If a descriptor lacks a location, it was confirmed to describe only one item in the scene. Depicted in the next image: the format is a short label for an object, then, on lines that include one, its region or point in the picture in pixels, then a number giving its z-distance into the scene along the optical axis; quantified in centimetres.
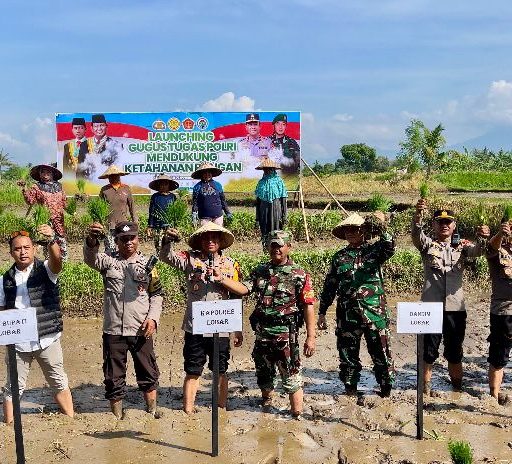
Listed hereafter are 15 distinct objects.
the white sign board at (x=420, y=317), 450
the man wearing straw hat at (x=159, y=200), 824
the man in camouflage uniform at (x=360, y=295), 517
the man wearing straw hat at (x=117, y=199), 845
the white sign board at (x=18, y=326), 389
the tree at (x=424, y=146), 2710
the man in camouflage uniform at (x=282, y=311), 488
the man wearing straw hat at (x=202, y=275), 484
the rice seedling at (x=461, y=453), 355
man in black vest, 451
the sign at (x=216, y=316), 422
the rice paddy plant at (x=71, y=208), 846
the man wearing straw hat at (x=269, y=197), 1070
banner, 1551
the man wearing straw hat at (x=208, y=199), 939
